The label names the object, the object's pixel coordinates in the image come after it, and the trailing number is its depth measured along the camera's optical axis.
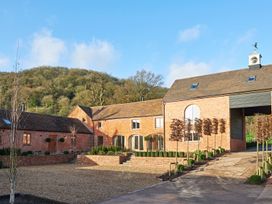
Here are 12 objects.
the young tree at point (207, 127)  21.37
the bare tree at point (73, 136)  28.49
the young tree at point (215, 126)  21.64
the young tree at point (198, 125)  21.31
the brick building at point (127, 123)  27.33
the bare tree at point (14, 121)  6.87
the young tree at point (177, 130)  18.38
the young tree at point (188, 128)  19.99
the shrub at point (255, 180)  12.08
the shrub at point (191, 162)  16.22
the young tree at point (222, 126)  21.53
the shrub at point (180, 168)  14.85
